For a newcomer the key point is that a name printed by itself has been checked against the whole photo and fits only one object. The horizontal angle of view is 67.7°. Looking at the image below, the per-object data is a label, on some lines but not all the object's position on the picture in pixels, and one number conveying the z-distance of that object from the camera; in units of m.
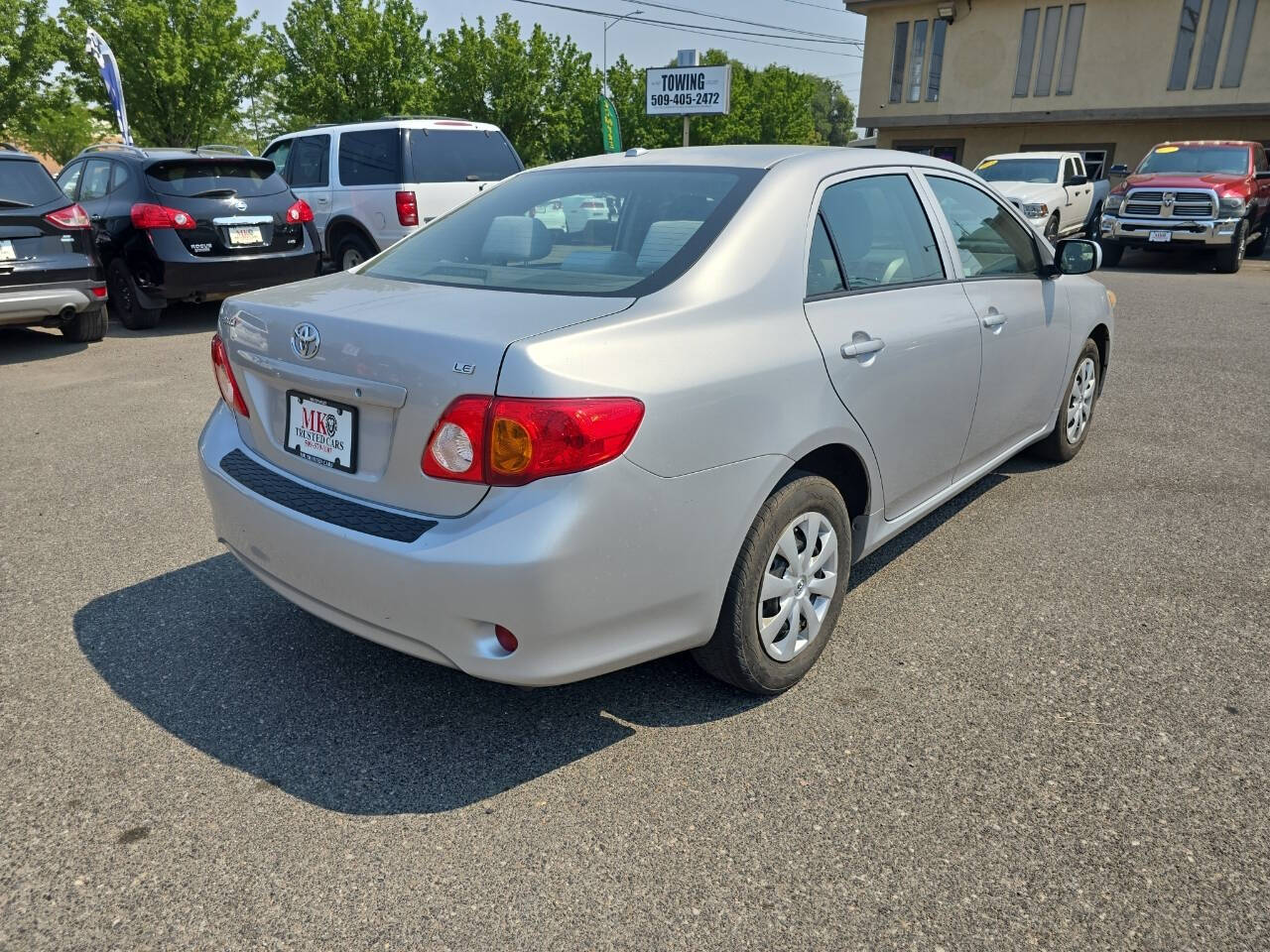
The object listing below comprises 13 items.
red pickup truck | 14.78
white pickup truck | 15.78
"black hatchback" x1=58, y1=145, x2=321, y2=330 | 8.70
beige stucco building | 26.84
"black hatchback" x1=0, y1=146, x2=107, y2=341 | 7.46
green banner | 21.84
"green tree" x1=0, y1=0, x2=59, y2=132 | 29.02
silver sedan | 2.30
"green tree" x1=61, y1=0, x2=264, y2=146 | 29.83
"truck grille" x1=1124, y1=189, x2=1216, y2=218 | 14.84
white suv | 10.08
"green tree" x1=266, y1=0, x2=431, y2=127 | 33.91
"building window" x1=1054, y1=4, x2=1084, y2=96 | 28.77
